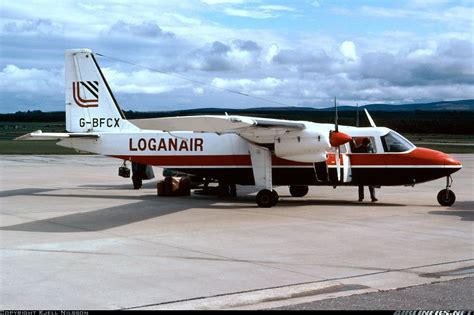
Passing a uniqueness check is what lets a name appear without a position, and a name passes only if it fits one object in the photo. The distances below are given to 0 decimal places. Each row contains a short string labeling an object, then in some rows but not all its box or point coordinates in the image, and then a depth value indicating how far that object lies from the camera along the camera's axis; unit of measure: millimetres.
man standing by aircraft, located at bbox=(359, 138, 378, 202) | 19359
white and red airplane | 18234
